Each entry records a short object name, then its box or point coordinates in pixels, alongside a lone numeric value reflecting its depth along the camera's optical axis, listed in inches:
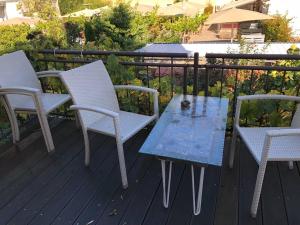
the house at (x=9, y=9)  994.7
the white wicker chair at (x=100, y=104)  83.7
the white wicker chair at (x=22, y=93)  98.7
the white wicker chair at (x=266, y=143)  64.9
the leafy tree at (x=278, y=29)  560.1
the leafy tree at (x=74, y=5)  1152.2
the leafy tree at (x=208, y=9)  890.9
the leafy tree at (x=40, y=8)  752.3
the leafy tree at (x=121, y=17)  501.4
